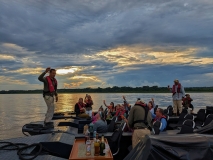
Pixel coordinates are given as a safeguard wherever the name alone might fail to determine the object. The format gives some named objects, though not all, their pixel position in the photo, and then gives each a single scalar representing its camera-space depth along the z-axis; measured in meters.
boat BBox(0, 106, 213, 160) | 1.74
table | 3.09
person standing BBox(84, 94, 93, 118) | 9.12
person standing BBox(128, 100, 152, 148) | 4.51
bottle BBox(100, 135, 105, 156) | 3.21
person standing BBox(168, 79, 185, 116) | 8.95
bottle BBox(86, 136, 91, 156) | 3.20
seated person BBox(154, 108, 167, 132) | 5.01
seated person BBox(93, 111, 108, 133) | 4.99
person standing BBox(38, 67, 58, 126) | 5.04
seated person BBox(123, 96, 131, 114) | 9.04
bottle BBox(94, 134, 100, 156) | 3.20
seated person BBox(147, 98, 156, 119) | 8.31
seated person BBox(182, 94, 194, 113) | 9.78
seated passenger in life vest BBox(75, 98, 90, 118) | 8.55
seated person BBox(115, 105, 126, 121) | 6.95
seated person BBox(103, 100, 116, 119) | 8.22
